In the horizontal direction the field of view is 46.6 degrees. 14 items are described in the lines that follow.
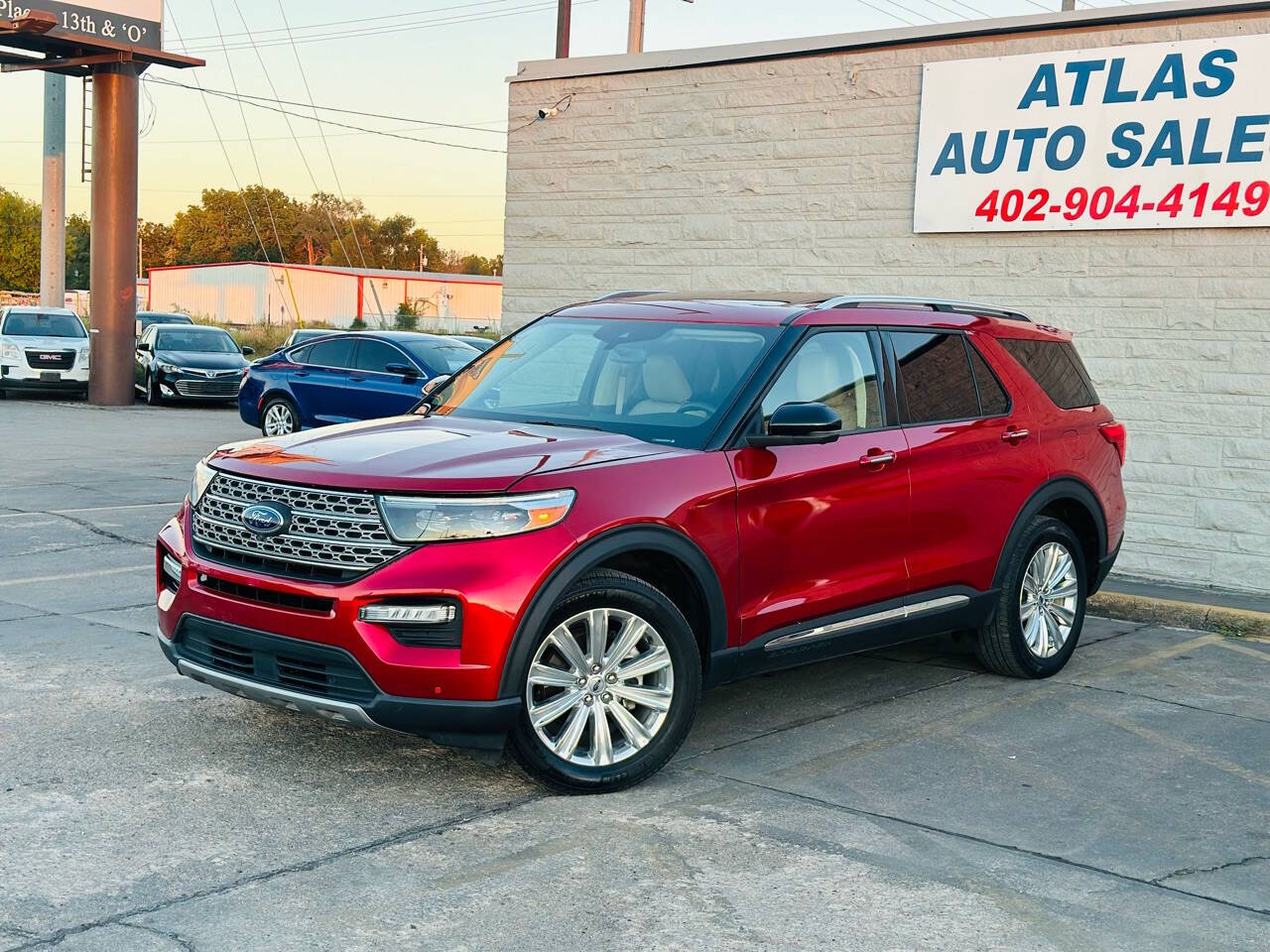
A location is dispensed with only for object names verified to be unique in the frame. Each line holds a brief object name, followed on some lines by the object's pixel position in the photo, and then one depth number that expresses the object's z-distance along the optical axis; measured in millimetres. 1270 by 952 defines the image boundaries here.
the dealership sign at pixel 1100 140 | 9602
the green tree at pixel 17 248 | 108188
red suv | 4965
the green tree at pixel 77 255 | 108875
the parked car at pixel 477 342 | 20270
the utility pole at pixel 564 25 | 19719
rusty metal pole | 26297
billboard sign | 24547
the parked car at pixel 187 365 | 27625
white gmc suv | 27328
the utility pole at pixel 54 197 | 33969
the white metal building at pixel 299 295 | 78188
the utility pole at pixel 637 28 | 24250
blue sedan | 18109
